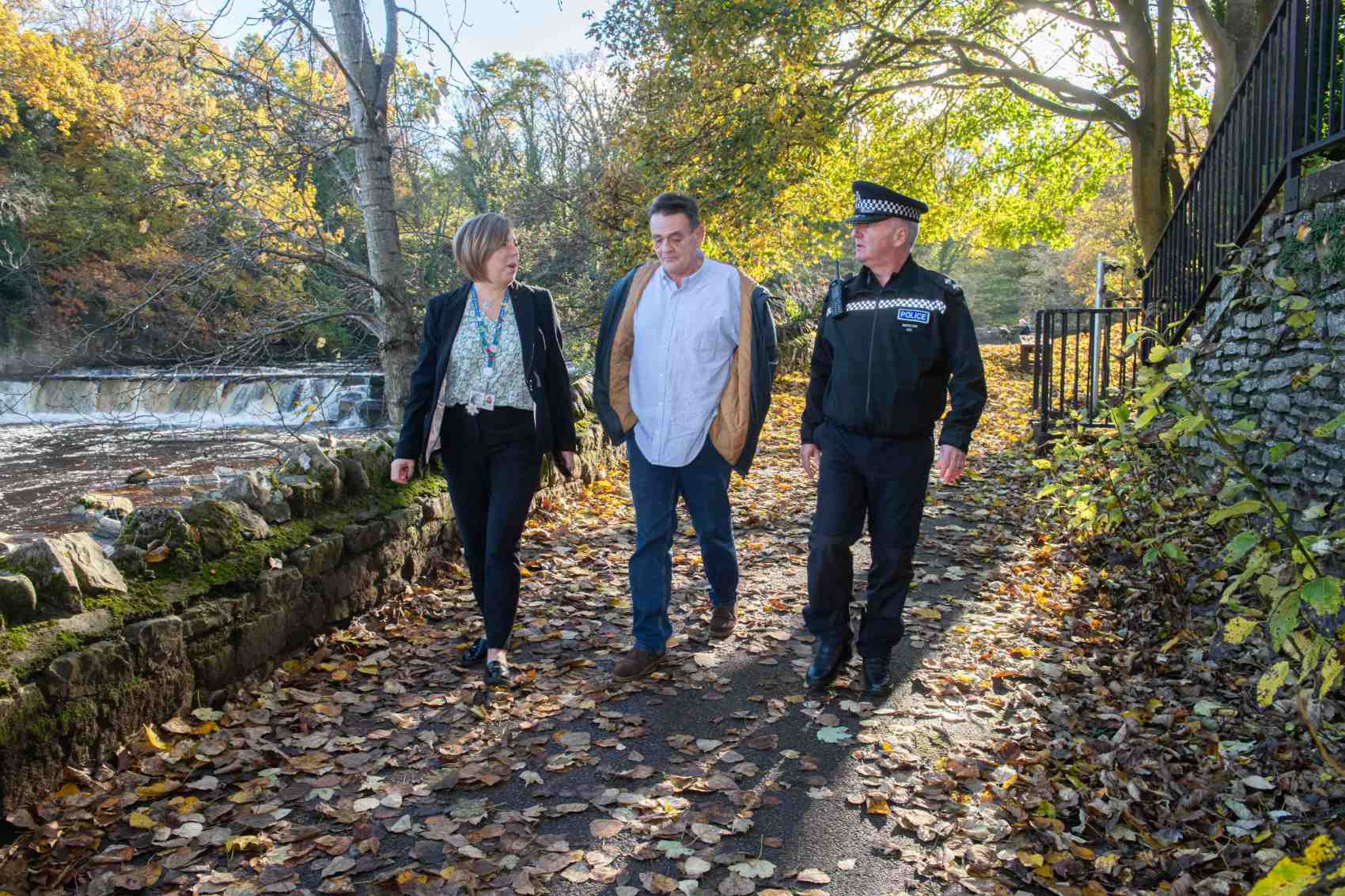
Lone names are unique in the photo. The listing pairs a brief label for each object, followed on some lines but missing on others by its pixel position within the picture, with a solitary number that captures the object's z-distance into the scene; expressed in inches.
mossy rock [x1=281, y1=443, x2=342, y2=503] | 183.6
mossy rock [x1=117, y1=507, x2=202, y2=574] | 141.3
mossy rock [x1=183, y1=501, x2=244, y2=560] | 150.3
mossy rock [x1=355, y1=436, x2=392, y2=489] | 201.8
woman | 155.9
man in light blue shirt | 159.9
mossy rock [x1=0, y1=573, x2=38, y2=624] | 114.4
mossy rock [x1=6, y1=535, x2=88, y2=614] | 120.0
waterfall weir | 643.5
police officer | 143.0
